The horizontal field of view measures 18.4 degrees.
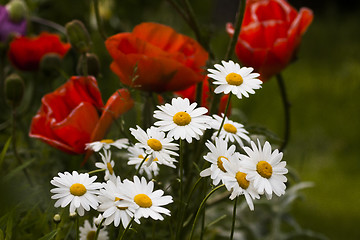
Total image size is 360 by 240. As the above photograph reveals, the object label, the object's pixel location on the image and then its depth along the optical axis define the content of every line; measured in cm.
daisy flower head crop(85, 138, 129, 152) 92
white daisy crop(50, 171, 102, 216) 83
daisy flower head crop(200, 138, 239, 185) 83
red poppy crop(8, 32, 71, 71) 125
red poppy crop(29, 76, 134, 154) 100
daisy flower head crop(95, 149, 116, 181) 88
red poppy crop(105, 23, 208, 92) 101
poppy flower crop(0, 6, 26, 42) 139
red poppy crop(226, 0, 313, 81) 110
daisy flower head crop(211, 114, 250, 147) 91
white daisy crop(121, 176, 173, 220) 81
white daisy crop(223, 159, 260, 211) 82
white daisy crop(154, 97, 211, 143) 84
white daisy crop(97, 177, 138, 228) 81
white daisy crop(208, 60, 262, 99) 86
